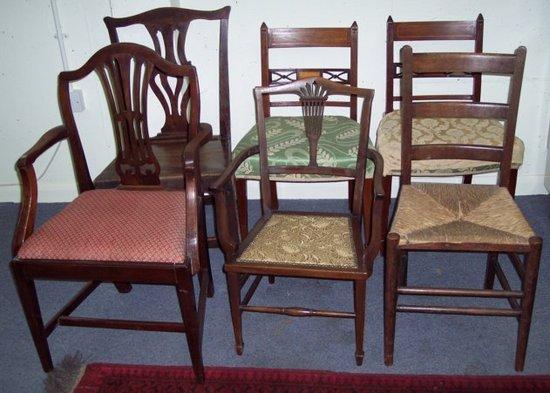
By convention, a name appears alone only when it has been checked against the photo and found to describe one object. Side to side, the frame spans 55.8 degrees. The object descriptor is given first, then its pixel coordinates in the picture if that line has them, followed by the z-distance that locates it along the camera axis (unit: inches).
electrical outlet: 103.1
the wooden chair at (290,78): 79.7
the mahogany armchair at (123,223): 59.6
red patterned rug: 63.5
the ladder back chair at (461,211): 60.3
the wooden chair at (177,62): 82.4
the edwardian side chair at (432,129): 78.6
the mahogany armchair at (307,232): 60.5
